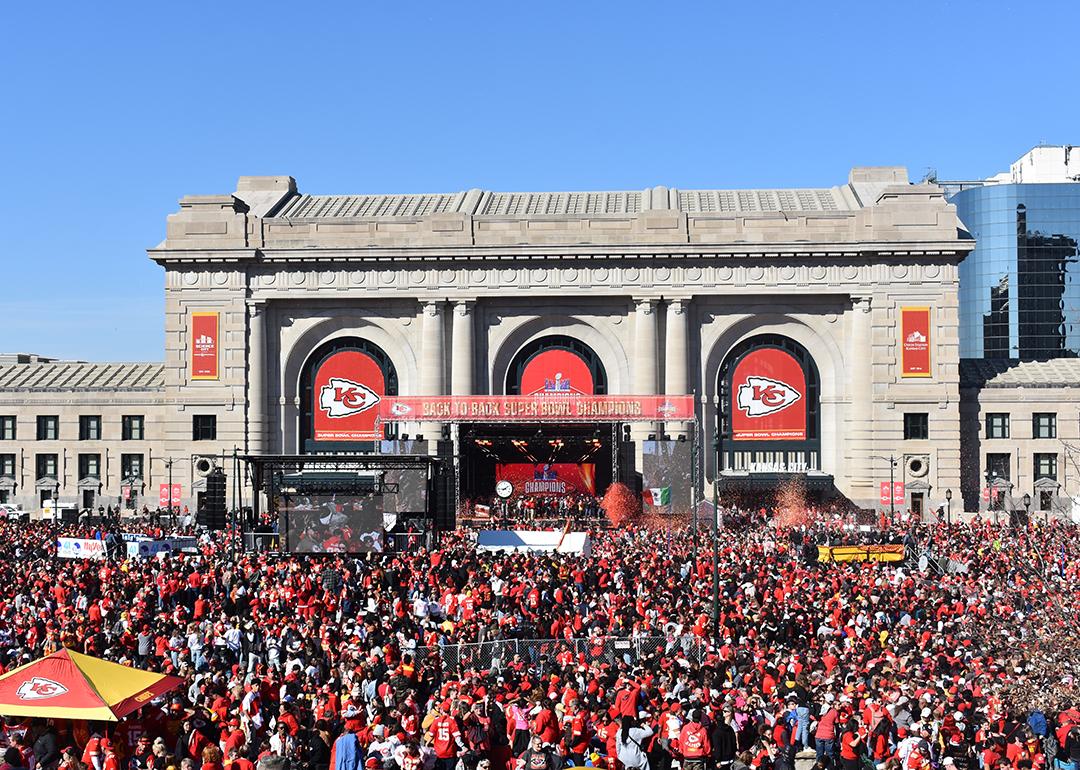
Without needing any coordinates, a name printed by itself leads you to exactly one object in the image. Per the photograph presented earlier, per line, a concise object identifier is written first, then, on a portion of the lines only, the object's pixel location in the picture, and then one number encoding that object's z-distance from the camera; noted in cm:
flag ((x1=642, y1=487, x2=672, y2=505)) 6032
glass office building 15125
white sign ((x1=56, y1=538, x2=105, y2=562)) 4406
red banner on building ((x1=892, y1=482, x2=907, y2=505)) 6850
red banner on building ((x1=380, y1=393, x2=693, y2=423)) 6331
